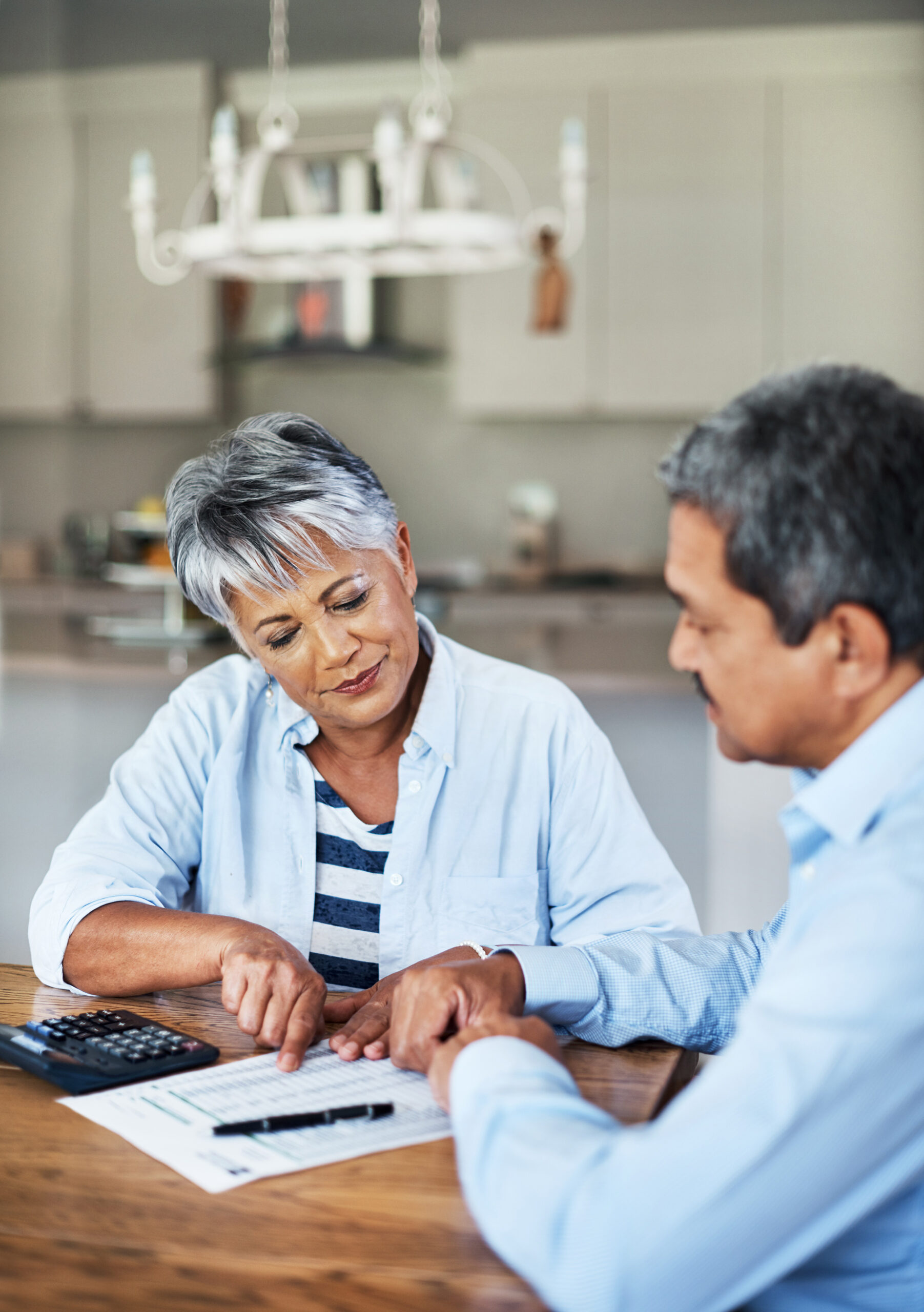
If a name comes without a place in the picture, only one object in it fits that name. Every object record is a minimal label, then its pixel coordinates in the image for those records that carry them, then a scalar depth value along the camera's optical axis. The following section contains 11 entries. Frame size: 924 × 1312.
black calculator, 1.09
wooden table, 0.80
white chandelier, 3.44
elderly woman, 1.47
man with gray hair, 0.72
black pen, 0.99
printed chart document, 0.94
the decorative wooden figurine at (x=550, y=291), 3.92
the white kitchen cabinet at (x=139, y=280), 6.13
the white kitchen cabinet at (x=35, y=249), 6.30
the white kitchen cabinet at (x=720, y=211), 5.63
